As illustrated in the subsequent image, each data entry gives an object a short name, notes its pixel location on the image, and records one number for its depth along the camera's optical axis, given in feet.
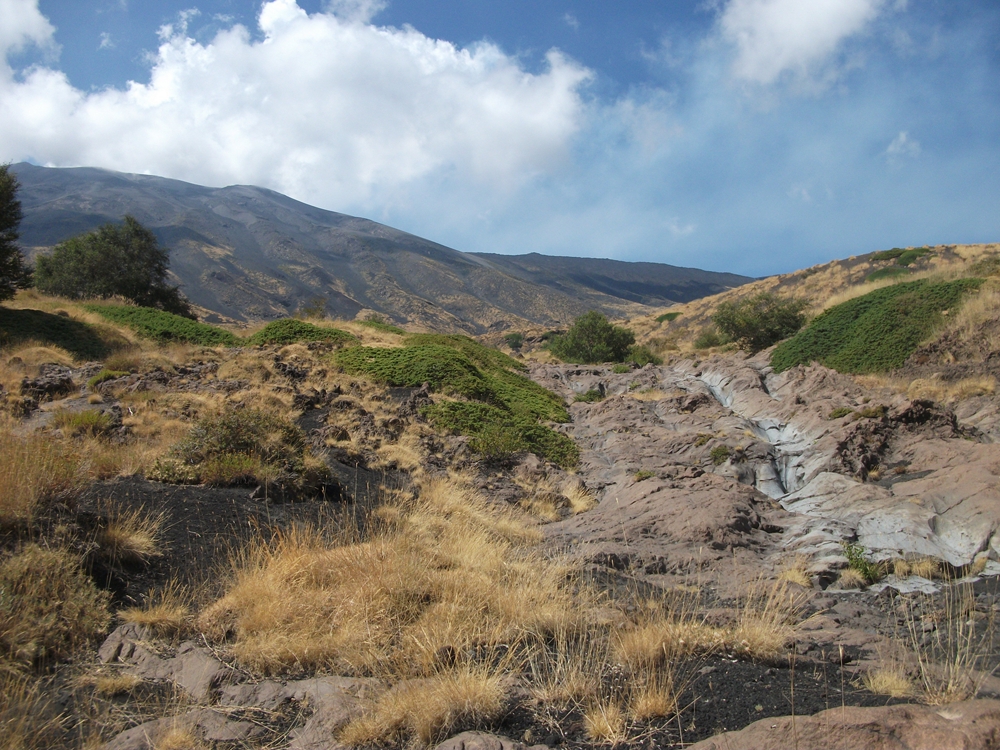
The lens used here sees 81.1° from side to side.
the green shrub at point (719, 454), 41.57
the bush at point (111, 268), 102.99
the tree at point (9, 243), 62.13
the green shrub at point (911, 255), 127.95
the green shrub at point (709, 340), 103.71
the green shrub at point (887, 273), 112.06
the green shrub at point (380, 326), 96.62
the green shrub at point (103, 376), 46.47
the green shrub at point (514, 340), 171.49
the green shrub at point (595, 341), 115.65
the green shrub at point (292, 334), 70.08
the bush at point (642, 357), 103.34
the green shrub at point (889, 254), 135.74
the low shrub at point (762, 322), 85.92
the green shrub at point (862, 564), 22.70
